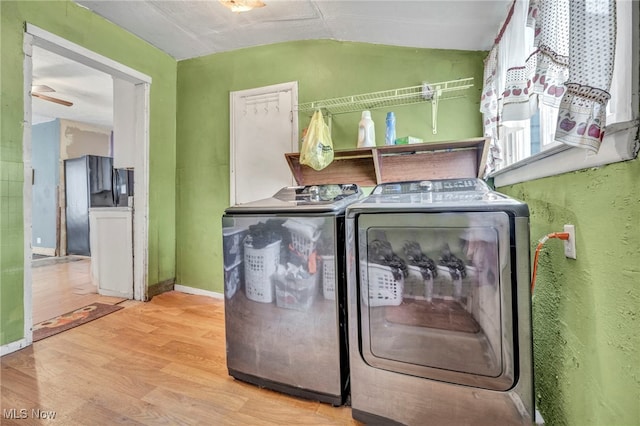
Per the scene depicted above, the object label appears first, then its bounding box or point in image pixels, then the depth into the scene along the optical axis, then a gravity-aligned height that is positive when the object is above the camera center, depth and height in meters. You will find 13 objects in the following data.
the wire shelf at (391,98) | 2.06 +0.89
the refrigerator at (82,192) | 4.92 +0.46
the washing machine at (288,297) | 1.29 -0.40
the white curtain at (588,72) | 0.69 +0.34
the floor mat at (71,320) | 2.04 -0.82
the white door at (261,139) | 2.54 +0.71
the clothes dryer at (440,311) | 0.98 -0.38
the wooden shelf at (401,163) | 1.93 +0.37
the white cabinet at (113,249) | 2.73 -0.32
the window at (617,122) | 0.66 +0.24
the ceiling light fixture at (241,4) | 1.95 +1.48
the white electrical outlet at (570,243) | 0.93 -0.11
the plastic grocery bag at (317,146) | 2.05 +0.50
